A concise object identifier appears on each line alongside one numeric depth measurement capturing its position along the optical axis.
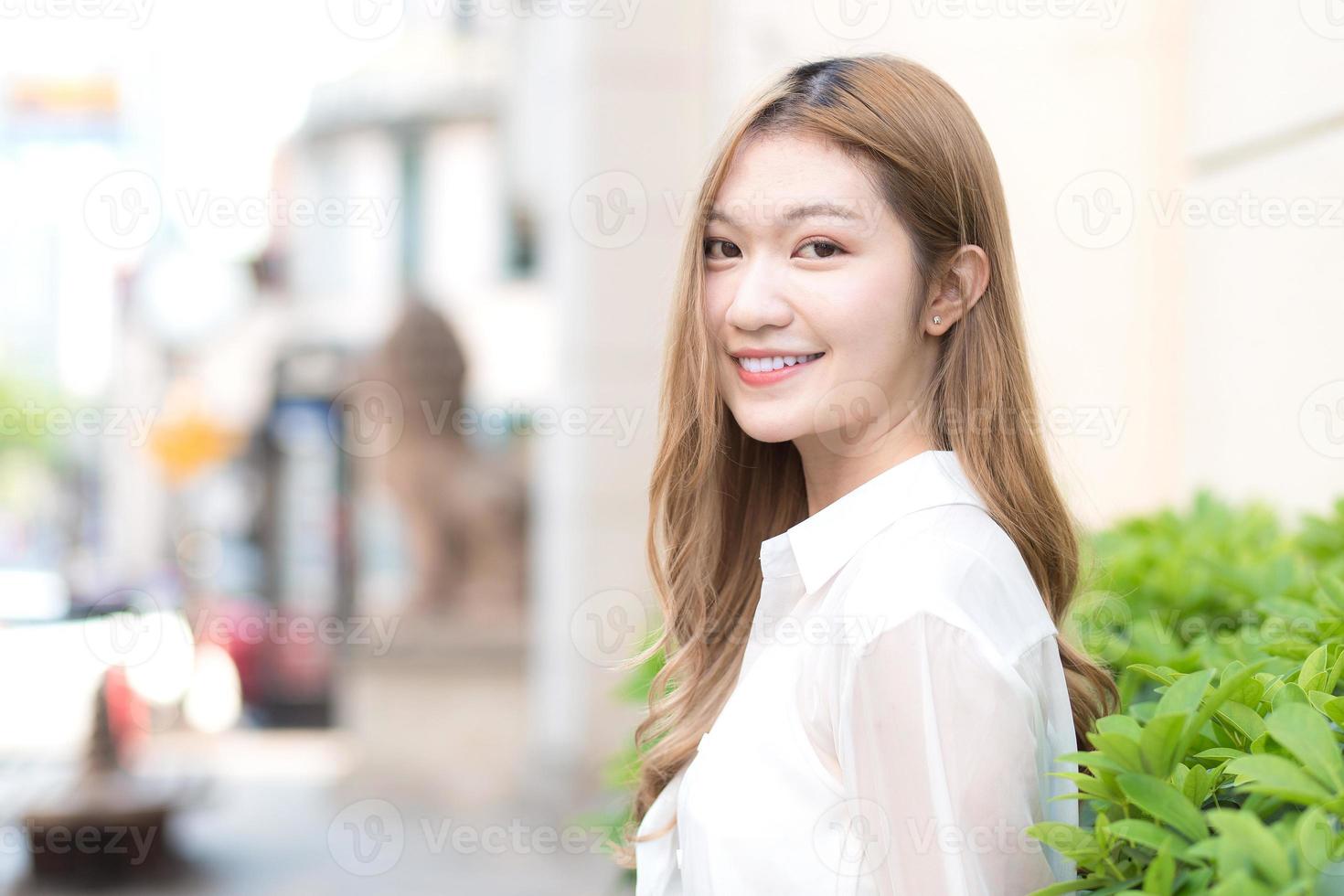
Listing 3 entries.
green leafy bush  1.04
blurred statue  8.56
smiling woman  1.38
